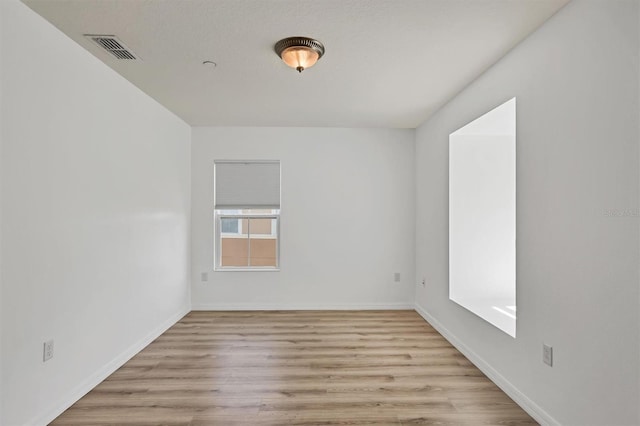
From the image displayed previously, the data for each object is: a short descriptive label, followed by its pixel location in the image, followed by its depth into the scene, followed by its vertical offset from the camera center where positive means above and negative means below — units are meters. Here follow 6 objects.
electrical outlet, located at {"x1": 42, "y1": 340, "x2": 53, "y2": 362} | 2.27 -0.85
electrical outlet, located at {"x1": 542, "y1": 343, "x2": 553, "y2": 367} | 2.23 -0.85
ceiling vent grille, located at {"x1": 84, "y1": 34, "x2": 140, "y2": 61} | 2.47 +1.21
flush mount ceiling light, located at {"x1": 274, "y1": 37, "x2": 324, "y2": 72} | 2.49 +1.17
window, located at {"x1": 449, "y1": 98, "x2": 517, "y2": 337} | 3.89 +0.00
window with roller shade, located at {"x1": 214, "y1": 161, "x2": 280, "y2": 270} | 5.12 +0.24
